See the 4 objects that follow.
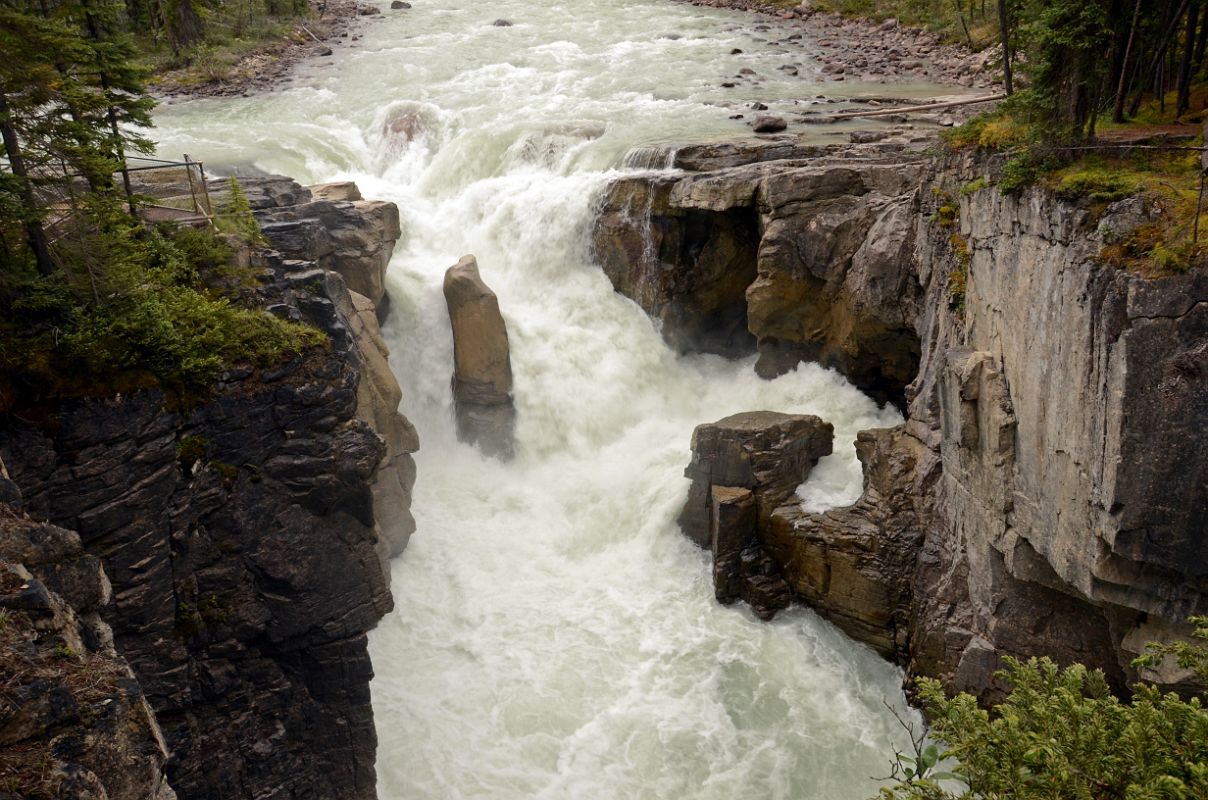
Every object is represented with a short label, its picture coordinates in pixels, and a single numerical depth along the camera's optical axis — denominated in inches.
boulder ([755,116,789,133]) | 1133.7
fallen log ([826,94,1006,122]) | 1098.3
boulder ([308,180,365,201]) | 987.3
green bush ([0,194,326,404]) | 468.4
